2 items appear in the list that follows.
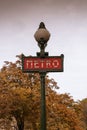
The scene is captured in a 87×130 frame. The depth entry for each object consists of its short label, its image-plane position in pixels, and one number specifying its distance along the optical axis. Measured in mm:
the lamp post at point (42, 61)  10594
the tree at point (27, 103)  35688
